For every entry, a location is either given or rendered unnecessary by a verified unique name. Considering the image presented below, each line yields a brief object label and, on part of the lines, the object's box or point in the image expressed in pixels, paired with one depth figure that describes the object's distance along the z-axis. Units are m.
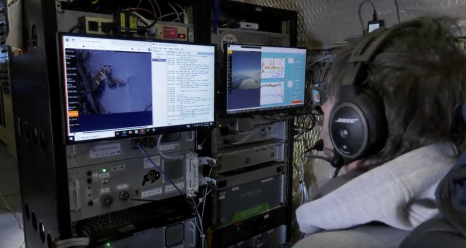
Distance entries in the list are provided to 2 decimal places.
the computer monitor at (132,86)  1.16
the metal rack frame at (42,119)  1.21
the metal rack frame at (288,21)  1.83
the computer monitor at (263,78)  1.67
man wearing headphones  0.56
